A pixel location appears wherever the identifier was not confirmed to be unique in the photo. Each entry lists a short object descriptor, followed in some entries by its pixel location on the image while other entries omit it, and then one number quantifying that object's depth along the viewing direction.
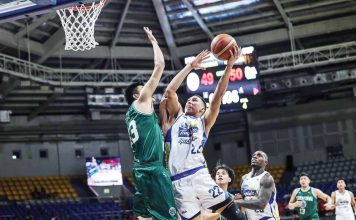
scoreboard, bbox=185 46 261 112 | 20.70
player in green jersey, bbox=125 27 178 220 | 5.76
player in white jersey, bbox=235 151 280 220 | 7.13
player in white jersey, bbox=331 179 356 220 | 13.59
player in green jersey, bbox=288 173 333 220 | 11.88
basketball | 6.55
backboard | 8.39
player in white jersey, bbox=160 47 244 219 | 6.11
